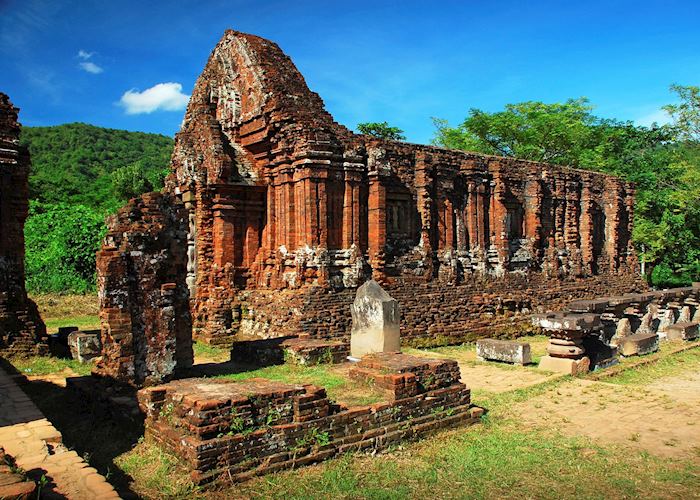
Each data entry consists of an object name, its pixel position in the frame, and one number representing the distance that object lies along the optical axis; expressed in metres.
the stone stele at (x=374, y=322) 11.20
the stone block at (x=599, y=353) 12.03
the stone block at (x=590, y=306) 13.83
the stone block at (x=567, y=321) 11.55
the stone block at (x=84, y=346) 11.63
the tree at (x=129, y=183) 34.91
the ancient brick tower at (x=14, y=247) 11.73
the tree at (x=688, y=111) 31.81
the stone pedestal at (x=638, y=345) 13.52
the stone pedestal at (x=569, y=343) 11.52
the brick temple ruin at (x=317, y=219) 13.67
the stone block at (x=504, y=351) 12.30
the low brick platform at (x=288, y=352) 10.50
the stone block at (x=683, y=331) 16.05
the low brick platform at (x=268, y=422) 5.87
